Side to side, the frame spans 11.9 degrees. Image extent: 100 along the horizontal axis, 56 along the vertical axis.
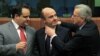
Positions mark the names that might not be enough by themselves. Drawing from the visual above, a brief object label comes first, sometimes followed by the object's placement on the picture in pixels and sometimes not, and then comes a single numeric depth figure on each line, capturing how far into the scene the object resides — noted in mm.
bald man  7019
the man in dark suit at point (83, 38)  6683
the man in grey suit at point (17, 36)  7062
